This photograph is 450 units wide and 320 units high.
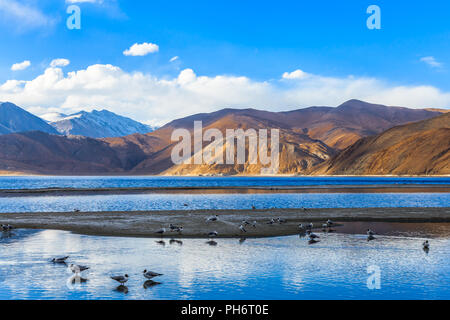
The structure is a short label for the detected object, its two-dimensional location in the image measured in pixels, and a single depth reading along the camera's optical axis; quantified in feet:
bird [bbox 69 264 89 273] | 56.02
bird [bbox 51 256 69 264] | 65.62
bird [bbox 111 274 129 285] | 52.85
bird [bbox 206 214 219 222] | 113.39
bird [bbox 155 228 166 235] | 94.34
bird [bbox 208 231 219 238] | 89.86
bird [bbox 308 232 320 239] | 89.17
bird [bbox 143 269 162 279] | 54.80
